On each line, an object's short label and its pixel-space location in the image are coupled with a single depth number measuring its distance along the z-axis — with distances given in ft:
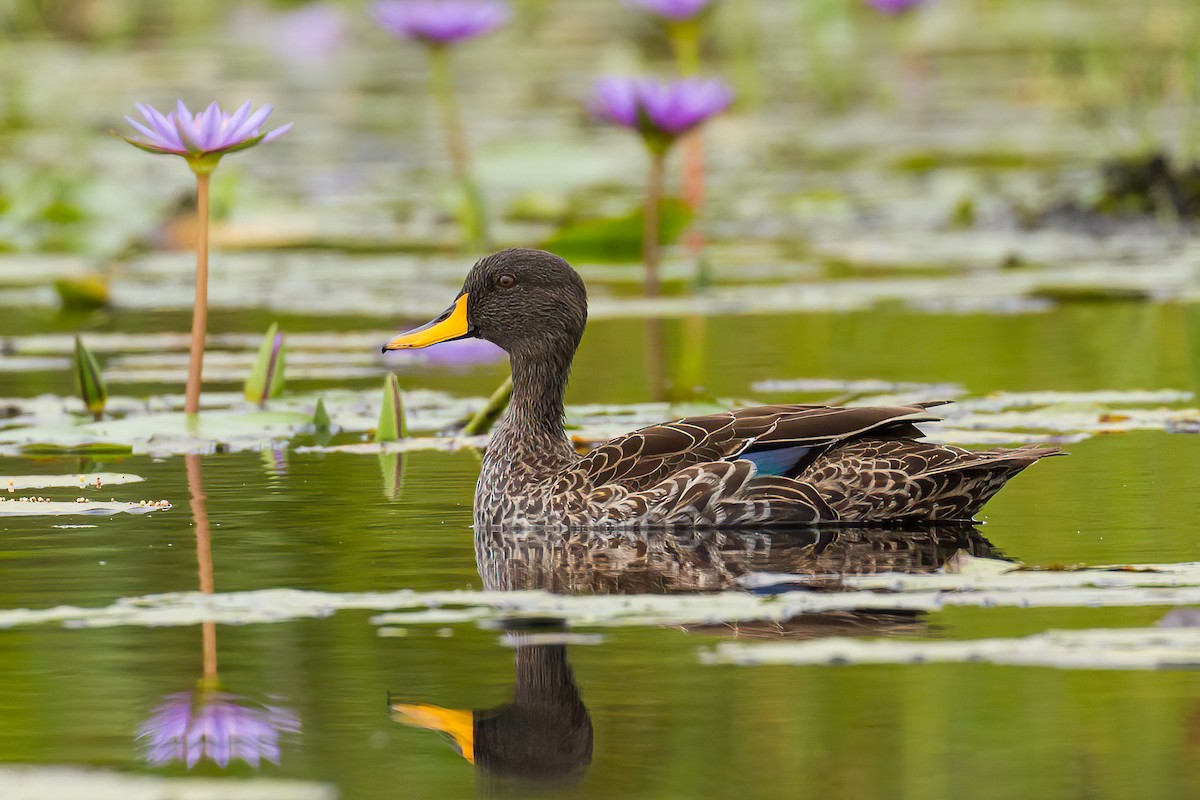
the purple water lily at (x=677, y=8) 86.94
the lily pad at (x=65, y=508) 44.86
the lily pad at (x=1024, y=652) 31.09
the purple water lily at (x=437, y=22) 83.71
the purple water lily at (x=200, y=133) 48.57
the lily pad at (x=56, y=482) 47.39
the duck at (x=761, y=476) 43.19
